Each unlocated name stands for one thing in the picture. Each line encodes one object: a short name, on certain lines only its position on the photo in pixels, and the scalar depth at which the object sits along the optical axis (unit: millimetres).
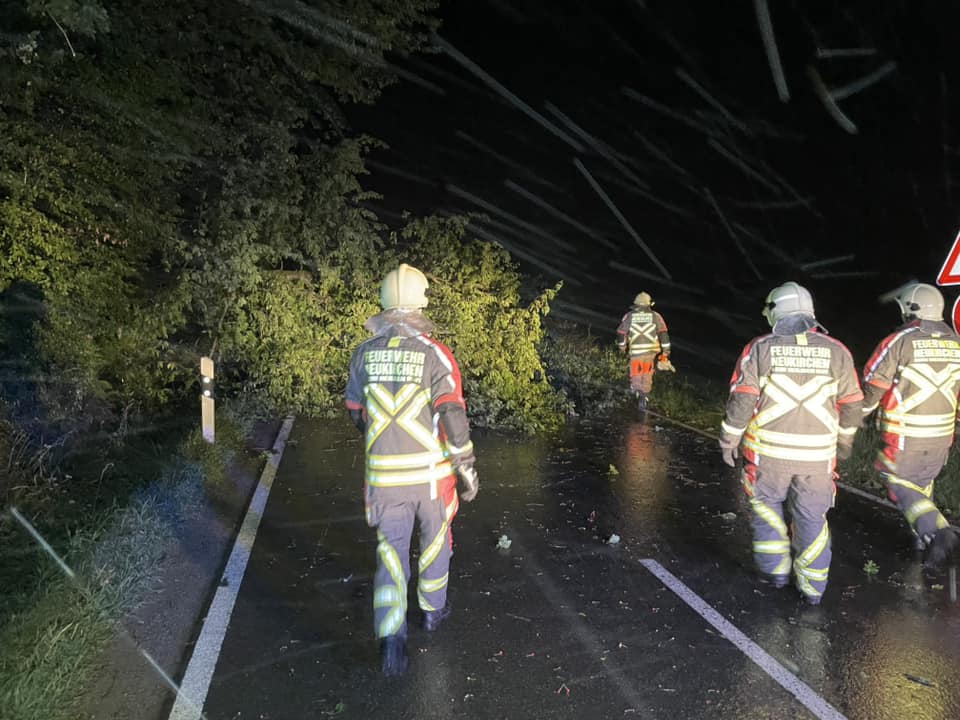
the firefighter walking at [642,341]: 12414
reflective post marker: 9031
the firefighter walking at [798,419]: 4820
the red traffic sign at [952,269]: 6359
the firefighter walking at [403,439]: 4125
